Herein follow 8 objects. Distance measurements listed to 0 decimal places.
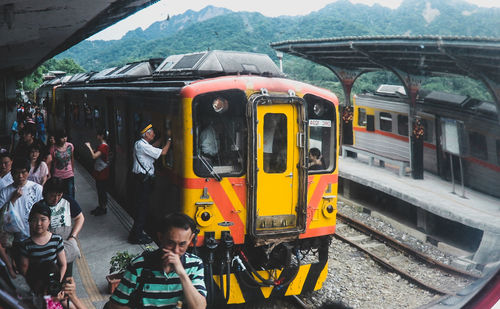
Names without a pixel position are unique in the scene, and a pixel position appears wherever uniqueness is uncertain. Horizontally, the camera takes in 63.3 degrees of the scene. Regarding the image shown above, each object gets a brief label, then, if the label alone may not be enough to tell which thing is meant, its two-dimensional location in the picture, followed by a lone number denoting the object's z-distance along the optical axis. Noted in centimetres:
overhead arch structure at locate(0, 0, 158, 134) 396
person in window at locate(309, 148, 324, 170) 504
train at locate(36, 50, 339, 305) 427
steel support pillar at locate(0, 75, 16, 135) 1435
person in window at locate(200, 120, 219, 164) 414
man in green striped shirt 202
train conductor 421
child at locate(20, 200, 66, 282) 293
